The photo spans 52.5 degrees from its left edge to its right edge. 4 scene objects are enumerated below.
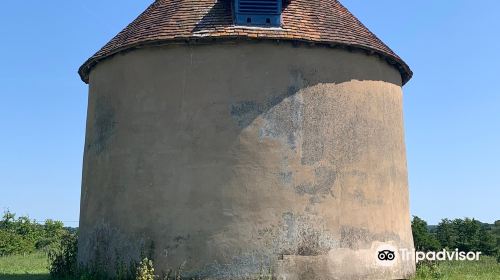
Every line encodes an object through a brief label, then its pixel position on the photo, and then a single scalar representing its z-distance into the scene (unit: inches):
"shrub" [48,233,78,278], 504.1
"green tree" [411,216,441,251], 1011.3
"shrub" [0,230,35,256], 1346.5
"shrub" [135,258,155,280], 383.6
